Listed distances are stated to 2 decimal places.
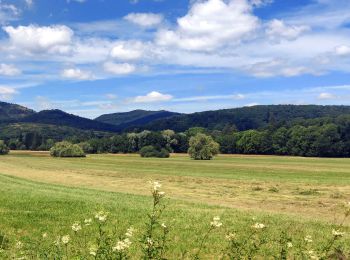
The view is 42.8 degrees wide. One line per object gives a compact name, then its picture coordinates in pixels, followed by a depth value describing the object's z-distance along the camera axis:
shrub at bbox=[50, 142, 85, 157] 131.12
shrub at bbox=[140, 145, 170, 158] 135.75
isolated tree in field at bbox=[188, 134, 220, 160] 118.12
